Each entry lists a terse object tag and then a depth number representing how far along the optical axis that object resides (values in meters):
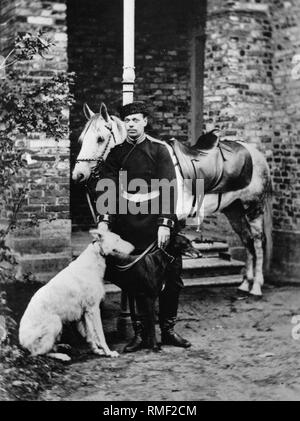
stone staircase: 8.77
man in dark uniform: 6.03
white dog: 5.54
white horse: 8.23
